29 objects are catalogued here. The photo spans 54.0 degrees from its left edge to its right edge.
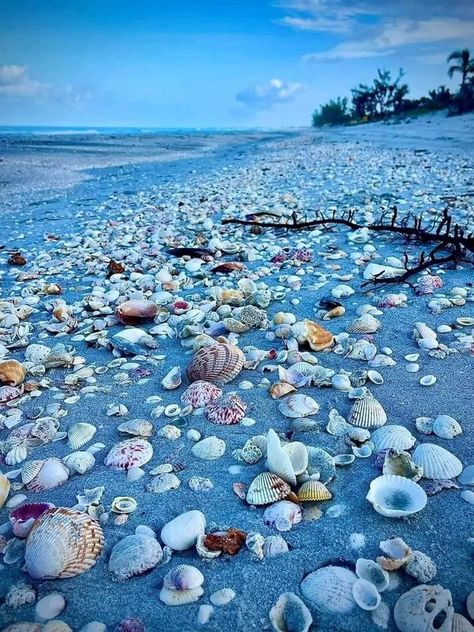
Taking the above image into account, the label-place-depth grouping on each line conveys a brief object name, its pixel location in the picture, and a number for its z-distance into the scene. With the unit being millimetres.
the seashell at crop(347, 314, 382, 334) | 555
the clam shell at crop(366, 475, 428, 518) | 295
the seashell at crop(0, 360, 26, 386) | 482
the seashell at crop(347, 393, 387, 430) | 391
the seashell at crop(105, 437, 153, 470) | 365
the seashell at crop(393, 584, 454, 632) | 231
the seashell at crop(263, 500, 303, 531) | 300
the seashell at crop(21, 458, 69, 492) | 348
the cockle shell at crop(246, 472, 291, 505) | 316
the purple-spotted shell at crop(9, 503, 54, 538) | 299
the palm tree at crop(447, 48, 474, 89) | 22873
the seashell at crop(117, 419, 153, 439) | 399
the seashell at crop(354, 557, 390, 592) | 256
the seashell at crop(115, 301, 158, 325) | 625
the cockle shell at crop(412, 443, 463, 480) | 328
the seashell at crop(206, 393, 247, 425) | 412
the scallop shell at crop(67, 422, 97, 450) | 395
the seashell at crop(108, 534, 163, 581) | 276
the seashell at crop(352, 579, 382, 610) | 246
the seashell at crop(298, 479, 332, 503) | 317
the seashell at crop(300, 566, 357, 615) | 249
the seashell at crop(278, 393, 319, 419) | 415
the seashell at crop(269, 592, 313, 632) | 241
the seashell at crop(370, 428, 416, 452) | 358
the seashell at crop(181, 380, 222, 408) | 438
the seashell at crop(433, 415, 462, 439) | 369
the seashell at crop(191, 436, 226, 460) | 371
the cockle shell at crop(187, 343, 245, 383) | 467
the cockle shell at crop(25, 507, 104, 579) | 272
